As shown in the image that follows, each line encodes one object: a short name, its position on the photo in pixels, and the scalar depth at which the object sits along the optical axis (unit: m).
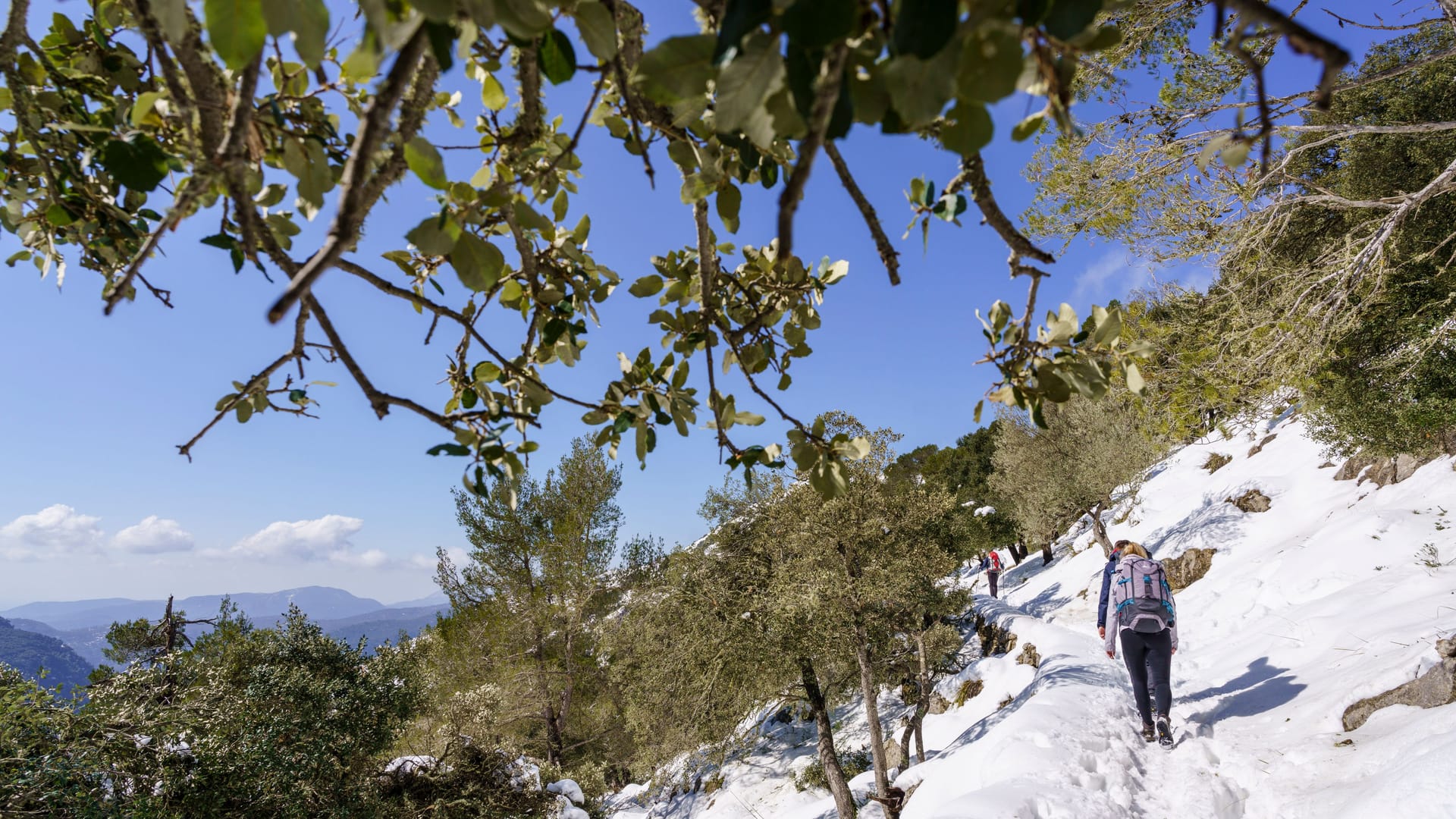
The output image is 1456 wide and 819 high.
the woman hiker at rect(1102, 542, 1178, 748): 5.04
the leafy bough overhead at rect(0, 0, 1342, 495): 0.52
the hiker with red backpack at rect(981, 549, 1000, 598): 22.48
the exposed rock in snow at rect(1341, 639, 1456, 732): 3.69
